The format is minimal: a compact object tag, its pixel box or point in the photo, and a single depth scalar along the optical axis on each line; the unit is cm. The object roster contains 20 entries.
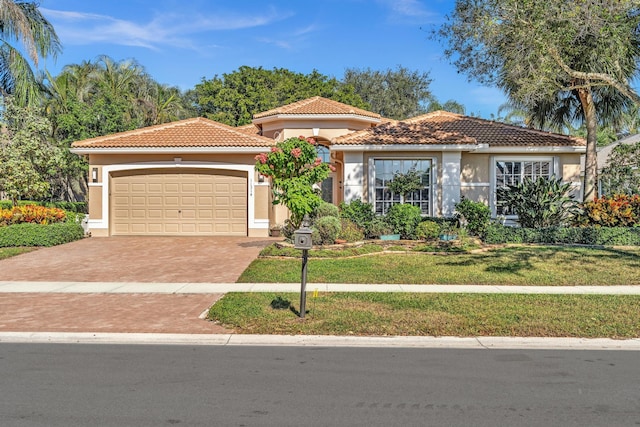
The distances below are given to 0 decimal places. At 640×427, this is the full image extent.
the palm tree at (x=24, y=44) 2184
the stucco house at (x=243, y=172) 1948
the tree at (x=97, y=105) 2880
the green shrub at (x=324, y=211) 1617
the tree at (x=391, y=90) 4741
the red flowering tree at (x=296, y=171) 1509
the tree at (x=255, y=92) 3806
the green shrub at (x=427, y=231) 1675
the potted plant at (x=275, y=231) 1986
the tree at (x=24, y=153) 2003
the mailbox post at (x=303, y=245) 800
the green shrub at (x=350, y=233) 1593
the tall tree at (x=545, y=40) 1329
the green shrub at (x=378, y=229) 1699
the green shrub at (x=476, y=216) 1692
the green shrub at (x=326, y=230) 1532
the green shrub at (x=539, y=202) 1709
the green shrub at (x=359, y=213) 1726
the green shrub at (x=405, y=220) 1711
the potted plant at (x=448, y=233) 1648
